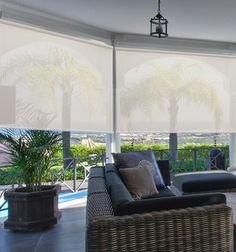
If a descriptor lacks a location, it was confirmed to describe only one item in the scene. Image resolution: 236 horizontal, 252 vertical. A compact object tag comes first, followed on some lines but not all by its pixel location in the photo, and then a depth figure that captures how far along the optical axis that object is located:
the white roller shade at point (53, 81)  4.16
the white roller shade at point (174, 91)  5.51
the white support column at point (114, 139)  5.39
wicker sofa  1.61
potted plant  3.54
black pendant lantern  3.20
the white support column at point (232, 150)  6.27
